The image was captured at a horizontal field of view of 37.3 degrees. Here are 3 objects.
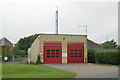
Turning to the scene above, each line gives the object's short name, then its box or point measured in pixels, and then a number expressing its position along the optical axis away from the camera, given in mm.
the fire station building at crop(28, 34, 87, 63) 27953
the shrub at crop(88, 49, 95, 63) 30466
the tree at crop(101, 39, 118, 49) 85050
